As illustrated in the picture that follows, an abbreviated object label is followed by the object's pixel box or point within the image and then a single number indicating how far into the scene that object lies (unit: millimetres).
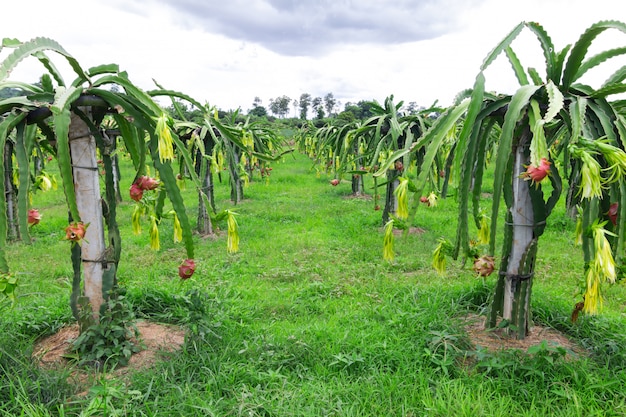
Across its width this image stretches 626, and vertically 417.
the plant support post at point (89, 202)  2189
